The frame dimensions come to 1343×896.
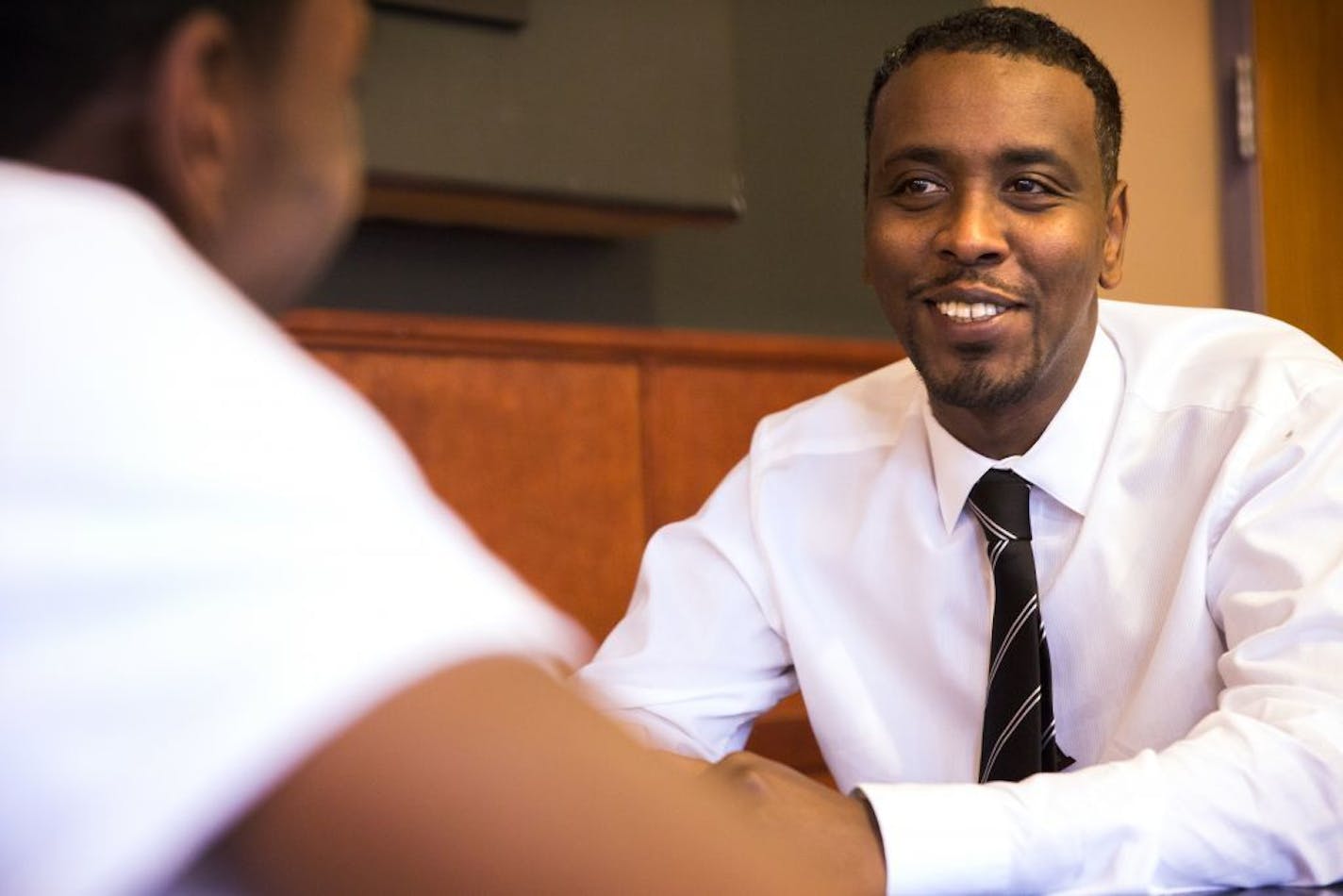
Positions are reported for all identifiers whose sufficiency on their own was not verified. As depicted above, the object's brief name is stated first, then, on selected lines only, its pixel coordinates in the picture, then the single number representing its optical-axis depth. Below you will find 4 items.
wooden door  3.53
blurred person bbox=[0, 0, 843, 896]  0.38
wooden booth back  2.20
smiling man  1.44
